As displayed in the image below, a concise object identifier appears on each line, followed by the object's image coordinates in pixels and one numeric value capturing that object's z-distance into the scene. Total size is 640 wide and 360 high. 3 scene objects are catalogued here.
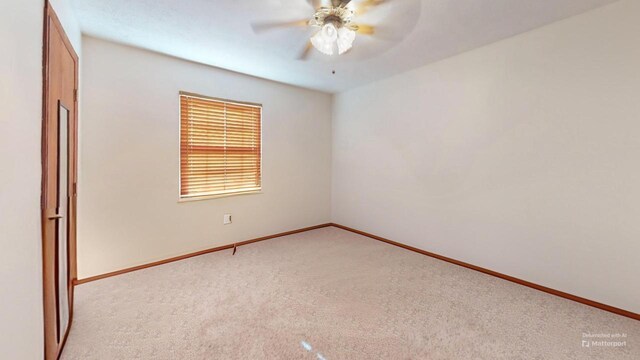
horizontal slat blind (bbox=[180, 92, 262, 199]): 3.11
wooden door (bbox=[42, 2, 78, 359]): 1.35
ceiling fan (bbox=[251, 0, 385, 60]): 1.84
